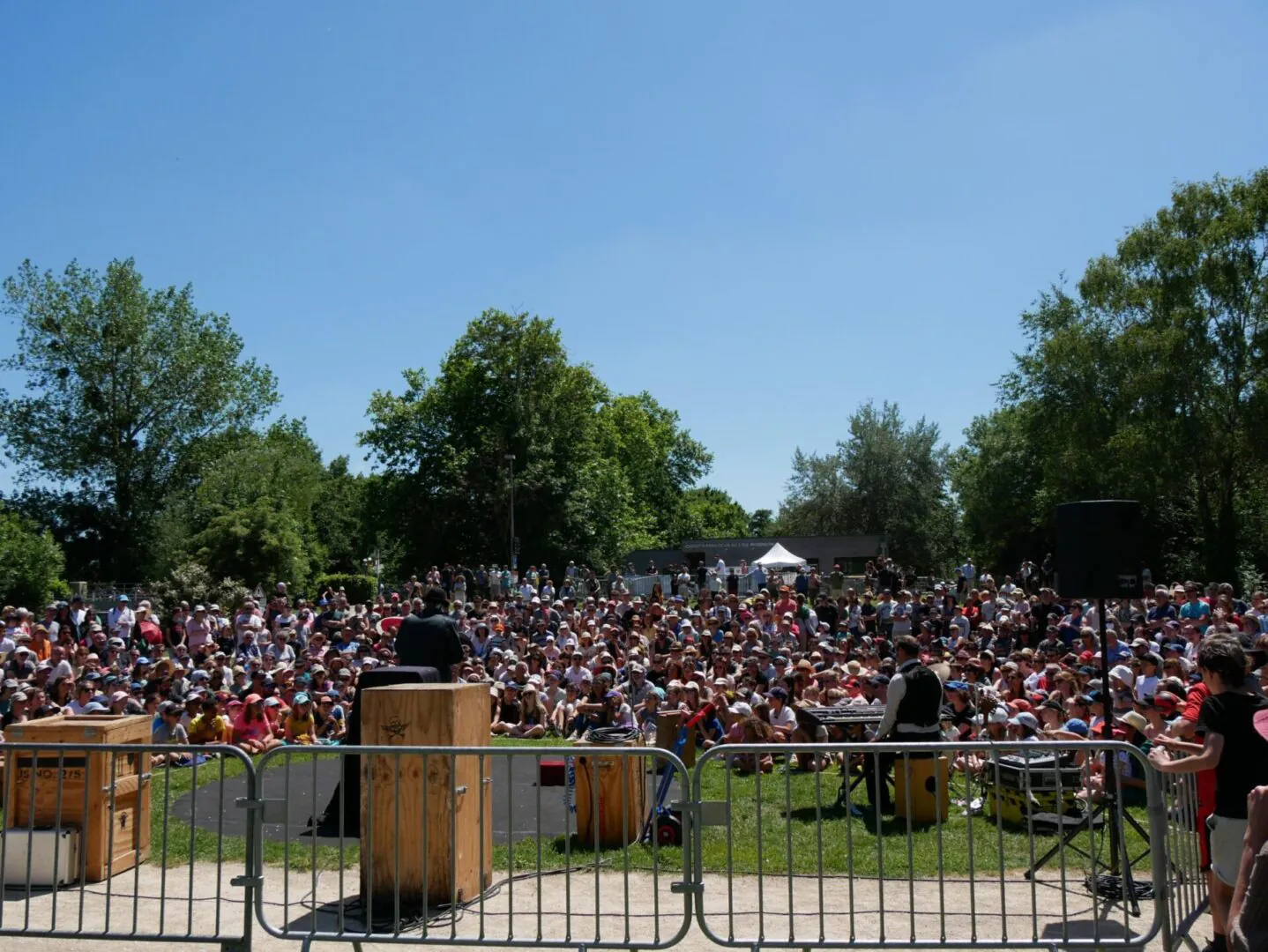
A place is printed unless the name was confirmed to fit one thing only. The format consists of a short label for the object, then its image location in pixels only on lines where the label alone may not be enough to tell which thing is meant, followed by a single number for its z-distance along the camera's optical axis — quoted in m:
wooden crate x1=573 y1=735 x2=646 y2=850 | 7.35
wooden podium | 5.40
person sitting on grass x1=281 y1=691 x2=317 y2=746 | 12.58
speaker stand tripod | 5.28
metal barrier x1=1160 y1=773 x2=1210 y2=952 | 5.13
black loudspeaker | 6.35
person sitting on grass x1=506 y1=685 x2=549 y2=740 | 14.83
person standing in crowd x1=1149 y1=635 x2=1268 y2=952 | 4.49
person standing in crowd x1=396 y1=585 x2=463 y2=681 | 7.70
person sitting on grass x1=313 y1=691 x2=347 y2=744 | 13.31
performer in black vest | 7.98
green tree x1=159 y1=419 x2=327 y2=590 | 34.41
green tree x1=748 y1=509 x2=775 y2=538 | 110.22
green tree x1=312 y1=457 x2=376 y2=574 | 66.81
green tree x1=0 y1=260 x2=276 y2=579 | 41.28
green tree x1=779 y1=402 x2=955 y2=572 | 56.44
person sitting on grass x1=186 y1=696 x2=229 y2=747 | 11.49
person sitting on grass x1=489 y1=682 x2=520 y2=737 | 15.27
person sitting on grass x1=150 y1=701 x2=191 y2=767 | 11.73
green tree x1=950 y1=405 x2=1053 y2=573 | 49.22
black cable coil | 8.28
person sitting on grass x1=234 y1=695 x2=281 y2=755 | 11.83
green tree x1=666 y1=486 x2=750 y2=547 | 71.56
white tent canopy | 33.50
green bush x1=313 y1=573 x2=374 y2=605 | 39.72
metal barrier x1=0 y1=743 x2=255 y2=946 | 5.19
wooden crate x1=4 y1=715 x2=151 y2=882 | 6.36
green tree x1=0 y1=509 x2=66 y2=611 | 30.70
